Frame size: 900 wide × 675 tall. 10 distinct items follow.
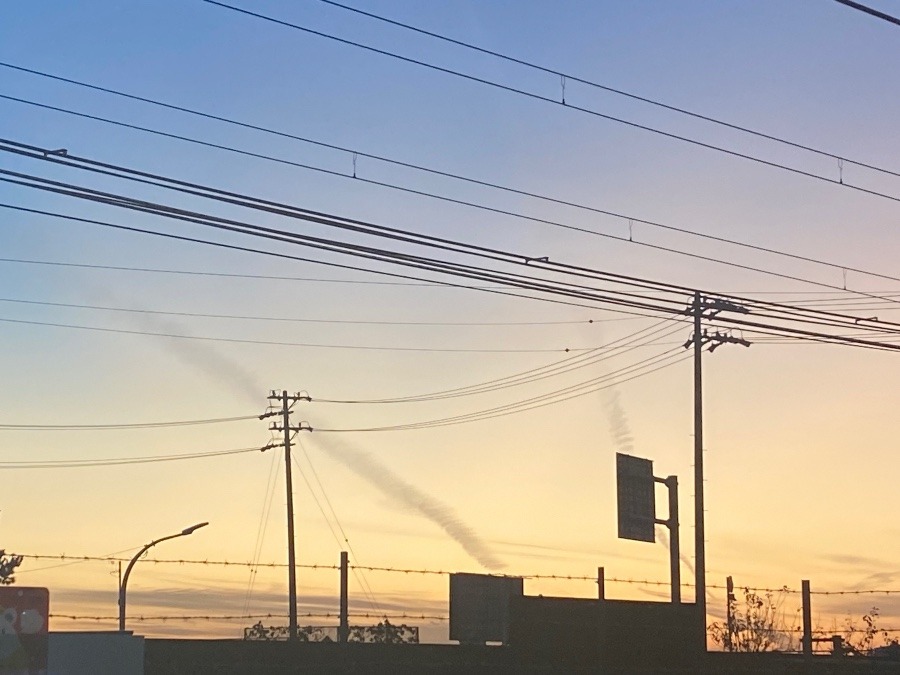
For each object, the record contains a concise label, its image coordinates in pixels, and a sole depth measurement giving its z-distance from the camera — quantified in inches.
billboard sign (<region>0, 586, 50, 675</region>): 716.0
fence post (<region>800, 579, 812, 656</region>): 1604.3
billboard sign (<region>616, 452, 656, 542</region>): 1939.0
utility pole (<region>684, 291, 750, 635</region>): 1689.2
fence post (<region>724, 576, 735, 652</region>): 2059.5
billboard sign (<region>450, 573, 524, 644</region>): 1612.9
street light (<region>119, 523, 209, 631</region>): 1650.6
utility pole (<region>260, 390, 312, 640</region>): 2211.6
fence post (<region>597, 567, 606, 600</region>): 1574.8
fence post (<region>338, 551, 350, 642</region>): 1684.3
